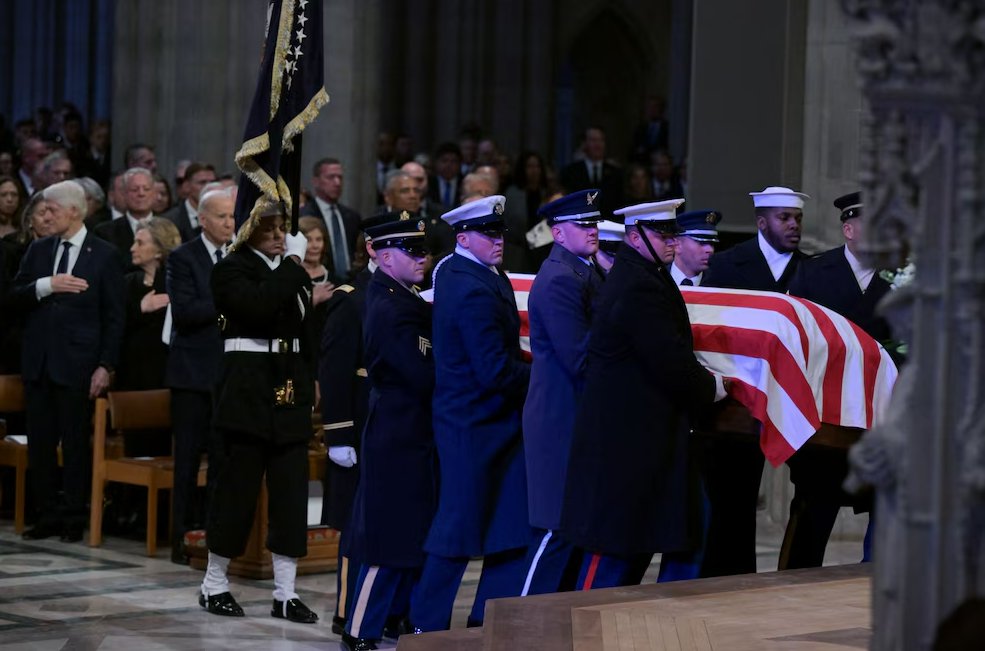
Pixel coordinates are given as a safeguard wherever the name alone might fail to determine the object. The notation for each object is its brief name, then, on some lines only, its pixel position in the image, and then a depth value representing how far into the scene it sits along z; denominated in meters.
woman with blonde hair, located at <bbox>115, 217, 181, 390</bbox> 19.62
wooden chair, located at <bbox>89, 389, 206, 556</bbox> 18.42
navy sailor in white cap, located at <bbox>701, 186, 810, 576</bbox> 14.84
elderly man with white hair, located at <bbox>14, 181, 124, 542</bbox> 19.39
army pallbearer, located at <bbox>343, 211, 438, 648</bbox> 13.54
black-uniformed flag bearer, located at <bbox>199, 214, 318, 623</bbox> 14.88
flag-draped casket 12.64
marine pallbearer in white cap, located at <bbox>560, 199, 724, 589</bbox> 11.97
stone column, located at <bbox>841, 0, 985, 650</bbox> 5.72
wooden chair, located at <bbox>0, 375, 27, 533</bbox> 20.30
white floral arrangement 13.99
